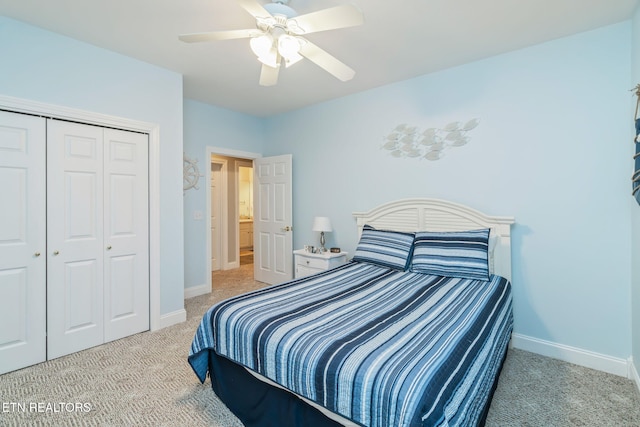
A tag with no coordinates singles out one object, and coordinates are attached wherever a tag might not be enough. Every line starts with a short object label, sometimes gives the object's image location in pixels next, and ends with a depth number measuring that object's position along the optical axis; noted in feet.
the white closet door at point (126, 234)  9.15
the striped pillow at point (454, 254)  8.18
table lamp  12.57
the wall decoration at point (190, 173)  13.30
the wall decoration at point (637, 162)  6.21
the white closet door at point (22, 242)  7.45
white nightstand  11.58
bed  3.91
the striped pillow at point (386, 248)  9.39
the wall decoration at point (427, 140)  9.91
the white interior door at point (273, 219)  14.53
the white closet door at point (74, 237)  8.15
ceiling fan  5.24
